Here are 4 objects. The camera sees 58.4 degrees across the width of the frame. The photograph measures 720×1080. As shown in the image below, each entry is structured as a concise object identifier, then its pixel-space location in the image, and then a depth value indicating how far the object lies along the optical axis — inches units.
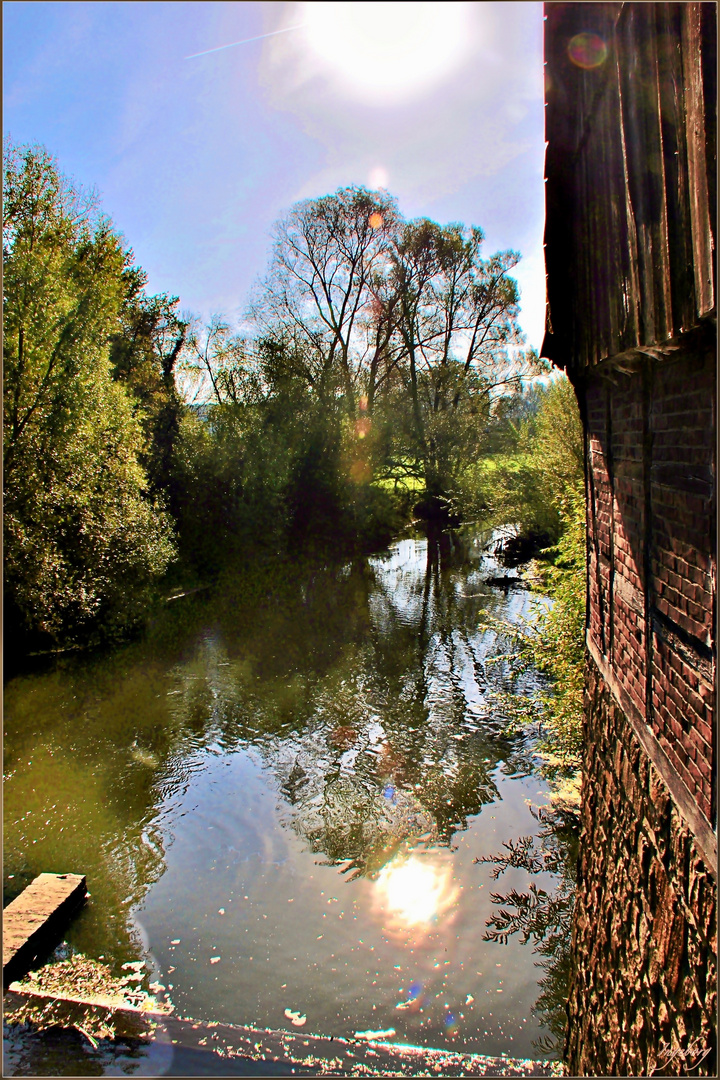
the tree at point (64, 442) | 473.7
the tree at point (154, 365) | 840.9
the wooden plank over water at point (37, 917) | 204.8
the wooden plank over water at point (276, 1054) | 171.8
